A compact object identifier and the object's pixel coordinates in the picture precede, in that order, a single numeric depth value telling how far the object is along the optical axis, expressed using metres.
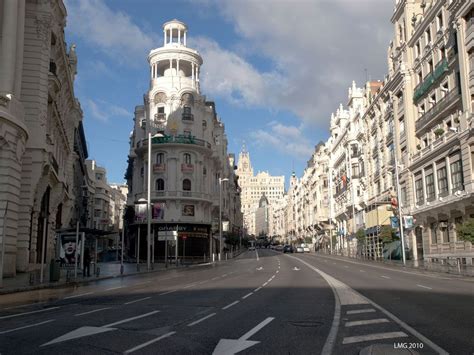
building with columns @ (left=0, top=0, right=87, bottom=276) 25.91
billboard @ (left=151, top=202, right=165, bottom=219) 51.79
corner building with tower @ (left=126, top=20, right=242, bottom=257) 66.38
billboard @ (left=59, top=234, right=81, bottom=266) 27.62
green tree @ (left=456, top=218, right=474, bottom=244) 29.53
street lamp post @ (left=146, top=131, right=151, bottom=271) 42.30
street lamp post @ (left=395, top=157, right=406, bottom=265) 43.62
